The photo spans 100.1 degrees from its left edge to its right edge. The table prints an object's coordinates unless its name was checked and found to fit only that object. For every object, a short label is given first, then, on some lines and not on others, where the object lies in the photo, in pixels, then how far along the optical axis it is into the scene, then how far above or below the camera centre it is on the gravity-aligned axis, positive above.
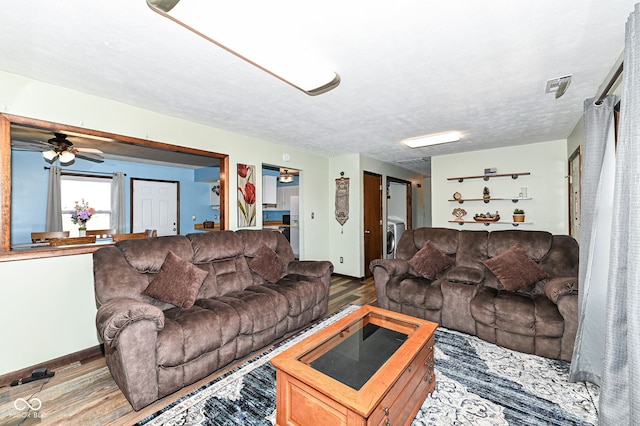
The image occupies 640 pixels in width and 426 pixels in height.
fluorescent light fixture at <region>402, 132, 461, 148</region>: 3.94 +1.14
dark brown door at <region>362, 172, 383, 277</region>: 5.43 -0.10
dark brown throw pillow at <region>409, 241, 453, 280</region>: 3.35 -0.62
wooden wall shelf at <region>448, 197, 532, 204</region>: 4.68 +0.25
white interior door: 5.81 +0.19
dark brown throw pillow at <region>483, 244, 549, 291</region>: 2.80 -0.60
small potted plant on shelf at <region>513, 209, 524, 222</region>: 4.58 -0.04
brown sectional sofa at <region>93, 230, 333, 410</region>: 1.79 -0.81
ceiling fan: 3.28 +0.89
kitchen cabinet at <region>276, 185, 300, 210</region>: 7.41 +0.50
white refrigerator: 6.66 -0.30
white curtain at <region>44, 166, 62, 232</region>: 4.59 +0.19
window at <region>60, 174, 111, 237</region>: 5.01 +0.35
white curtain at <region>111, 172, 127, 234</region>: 5.50 +0.30
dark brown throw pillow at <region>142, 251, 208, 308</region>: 2.34 -0.61
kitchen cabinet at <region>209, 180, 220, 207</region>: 6.74 +0.52
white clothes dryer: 6.34 -0.54
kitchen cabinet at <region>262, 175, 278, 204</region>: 6.43 +0.61
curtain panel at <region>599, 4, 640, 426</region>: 1.18 -0.28
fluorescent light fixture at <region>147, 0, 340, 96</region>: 1.38 +1.07
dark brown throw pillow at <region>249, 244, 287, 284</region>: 3.14 -0.60
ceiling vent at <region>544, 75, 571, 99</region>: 2.26 +1.13
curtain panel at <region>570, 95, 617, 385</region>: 1.89 -0.19
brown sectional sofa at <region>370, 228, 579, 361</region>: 2.35 -0.82
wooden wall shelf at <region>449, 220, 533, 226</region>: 4.66 -0.17
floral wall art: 3.90 +0.27
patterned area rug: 1.70 -1.30
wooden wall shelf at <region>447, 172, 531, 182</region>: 4.59 +0.67
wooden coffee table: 1.32 -0.94
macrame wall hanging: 5.36 +0.28
